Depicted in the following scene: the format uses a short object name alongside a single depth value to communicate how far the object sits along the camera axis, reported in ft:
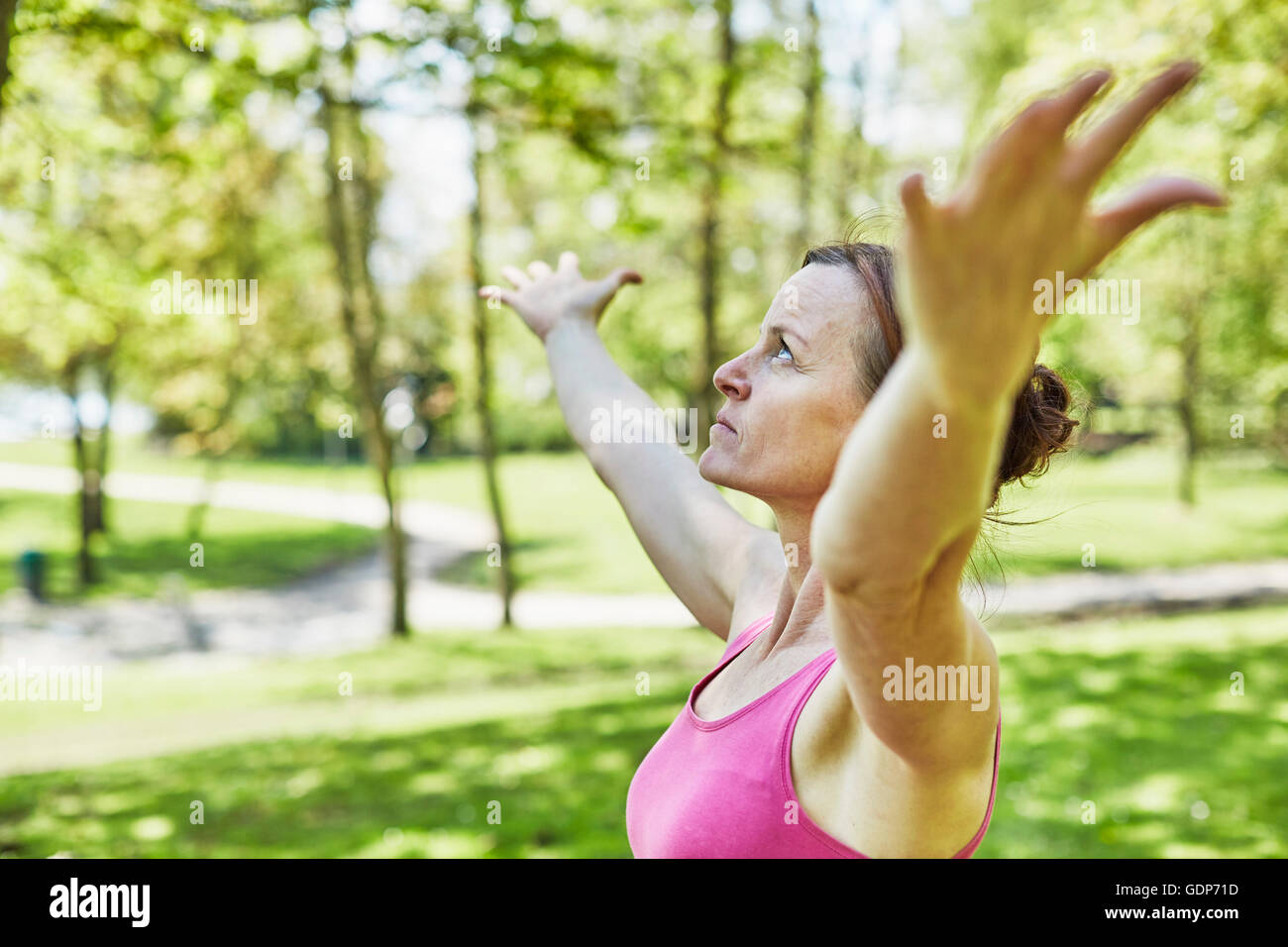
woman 2.70
